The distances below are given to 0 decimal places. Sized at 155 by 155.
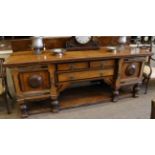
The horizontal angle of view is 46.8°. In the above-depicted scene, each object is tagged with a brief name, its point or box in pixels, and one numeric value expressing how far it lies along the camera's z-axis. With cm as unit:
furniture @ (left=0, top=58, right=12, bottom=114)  224
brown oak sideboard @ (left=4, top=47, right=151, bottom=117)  203
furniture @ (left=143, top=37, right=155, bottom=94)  275
